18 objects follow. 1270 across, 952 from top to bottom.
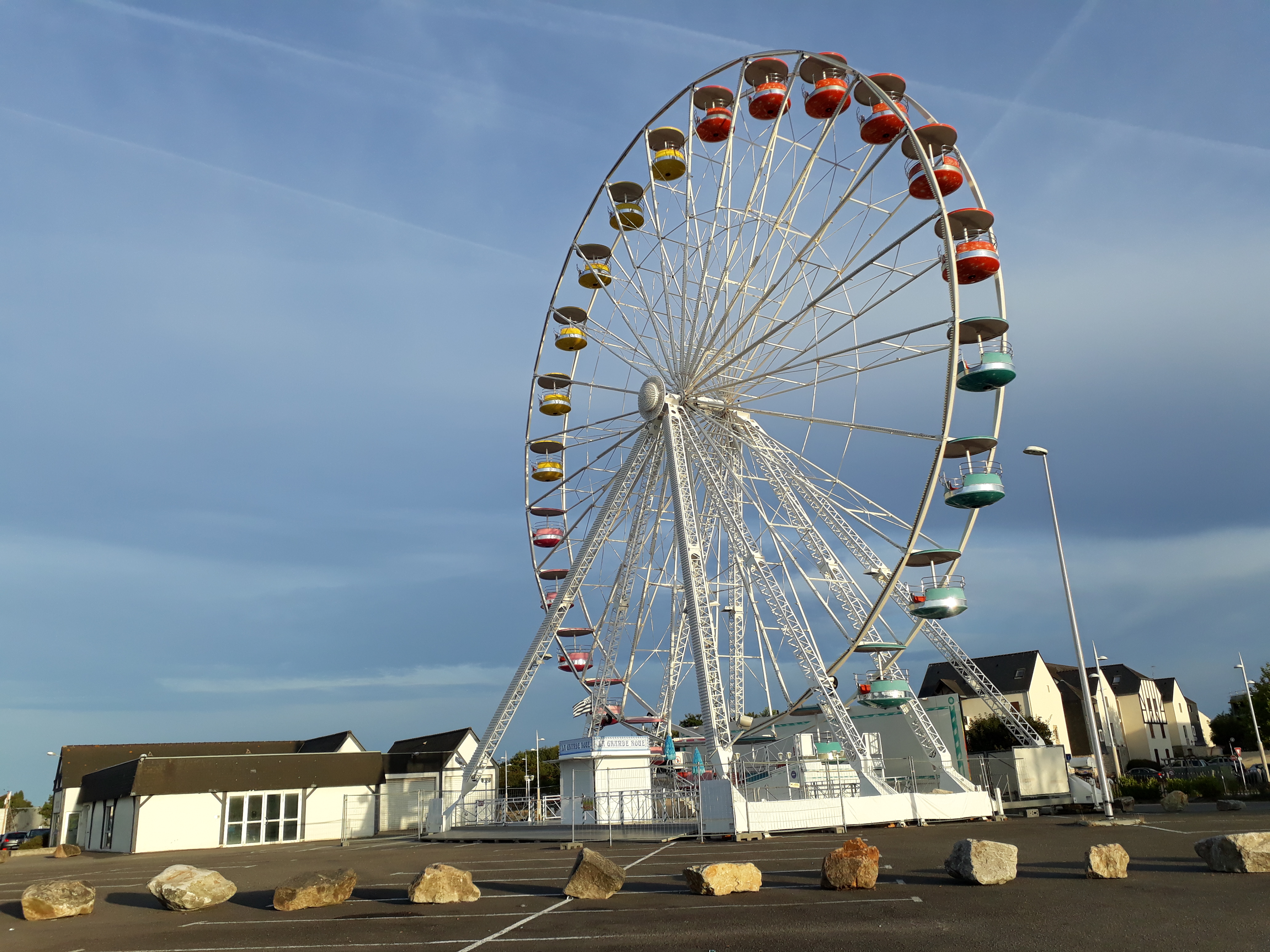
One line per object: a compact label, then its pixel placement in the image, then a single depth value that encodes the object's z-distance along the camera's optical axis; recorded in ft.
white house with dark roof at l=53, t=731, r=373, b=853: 113.09
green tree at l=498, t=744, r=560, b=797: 179.01
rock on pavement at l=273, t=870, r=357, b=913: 40.98
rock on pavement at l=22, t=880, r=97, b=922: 43.06
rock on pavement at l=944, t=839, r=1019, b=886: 37.11
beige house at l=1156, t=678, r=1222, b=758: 240.53
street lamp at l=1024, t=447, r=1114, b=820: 77.10
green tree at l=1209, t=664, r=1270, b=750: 173.47
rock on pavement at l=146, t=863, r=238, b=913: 42.80
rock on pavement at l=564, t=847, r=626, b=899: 39.58
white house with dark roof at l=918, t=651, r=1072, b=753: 196.54
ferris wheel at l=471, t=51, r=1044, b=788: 70.90
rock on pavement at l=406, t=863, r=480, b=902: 40.37
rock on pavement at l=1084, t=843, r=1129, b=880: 37.91
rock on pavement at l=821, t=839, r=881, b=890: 37.70
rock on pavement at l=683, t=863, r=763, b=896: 38.06
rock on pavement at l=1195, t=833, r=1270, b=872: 37.27
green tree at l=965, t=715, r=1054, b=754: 156.87
